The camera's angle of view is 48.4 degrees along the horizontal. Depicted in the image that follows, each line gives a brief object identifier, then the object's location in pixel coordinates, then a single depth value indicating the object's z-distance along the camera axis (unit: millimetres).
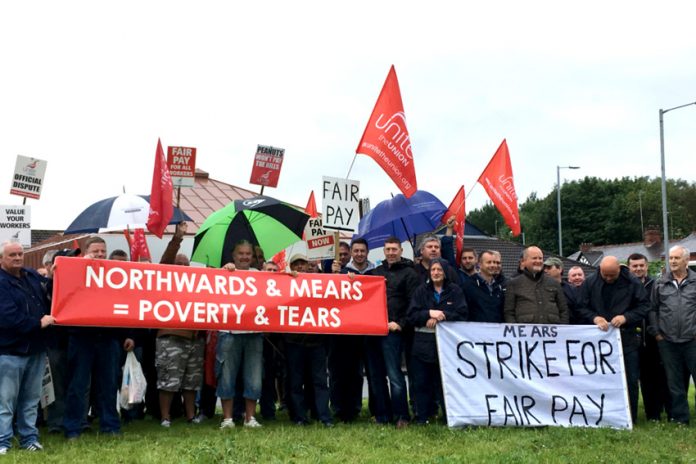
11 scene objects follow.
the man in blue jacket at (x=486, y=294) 9023
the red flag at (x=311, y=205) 13768
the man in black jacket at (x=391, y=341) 8781
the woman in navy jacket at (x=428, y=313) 8539
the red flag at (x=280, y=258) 12461
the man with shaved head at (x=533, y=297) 8820
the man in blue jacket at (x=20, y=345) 7035
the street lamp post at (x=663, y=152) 29891
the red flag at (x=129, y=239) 10633
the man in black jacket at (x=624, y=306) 9148
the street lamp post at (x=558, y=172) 47656
